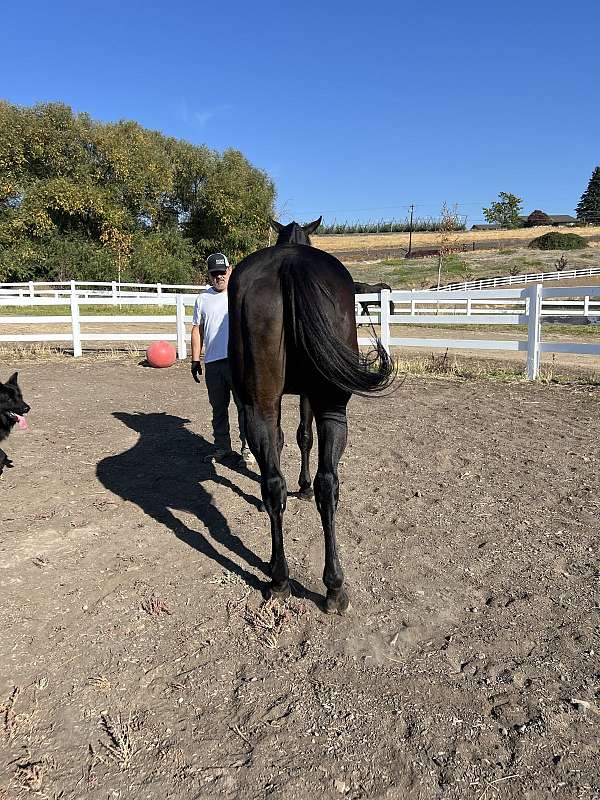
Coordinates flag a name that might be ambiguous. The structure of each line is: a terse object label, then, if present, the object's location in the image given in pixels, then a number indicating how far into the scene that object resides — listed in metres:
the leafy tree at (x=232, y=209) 35.97
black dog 5.64
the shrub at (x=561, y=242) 56.62
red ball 11.23
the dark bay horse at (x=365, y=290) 11.86
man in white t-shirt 5.27
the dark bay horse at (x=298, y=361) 2.91
